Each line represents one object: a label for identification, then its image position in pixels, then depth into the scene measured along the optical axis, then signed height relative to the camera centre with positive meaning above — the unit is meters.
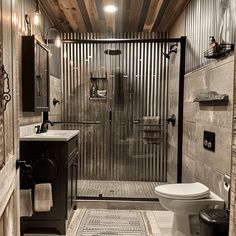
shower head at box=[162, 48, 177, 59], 3.85 +0.81
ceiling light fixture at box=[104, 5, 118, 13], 3.36 +1.31
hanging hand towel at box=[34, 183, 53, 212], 2.35 -0.81
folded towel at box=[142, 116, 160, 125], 3.90 -0.17
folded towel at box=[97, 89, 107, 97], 4.09 +0.24
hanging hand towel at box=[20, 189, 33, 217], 2.33 -0.84
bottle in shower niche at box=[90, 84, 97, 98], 4.11 +0.27
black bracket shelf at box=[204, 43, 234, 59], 2.02 +0.47
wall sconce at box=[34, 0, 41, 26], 2.93 +1.05
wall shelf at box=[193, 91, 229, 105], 2.05 +0.10
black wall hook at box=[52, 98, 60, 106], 3.72 +0.10
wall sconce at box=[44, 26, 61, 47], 3.45 +0.91
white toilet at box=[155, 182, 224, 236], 2.19 -0.78
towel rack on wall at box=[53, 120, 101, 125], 4.08 -0.21
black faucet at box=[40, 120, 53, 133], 3.07 -0.22
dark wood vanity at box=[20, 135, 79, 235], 2.45 -0.65
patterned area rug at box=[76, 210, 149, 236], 2.68 -1.27
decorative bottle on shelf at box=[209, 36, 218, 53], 2.16 +0.54
